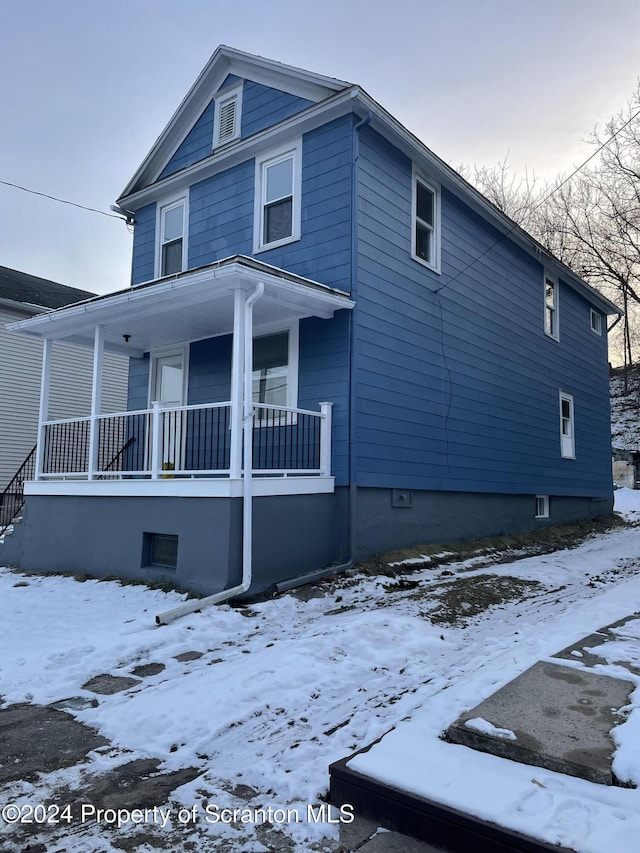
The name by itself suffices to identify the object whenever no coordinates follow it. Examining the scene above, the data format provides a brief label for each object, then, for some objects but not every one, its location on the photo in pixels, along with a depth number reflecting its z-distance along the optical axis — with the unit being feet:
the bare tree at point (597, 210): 63.87
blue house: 23.90
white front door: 32.68
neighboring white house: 49.26
